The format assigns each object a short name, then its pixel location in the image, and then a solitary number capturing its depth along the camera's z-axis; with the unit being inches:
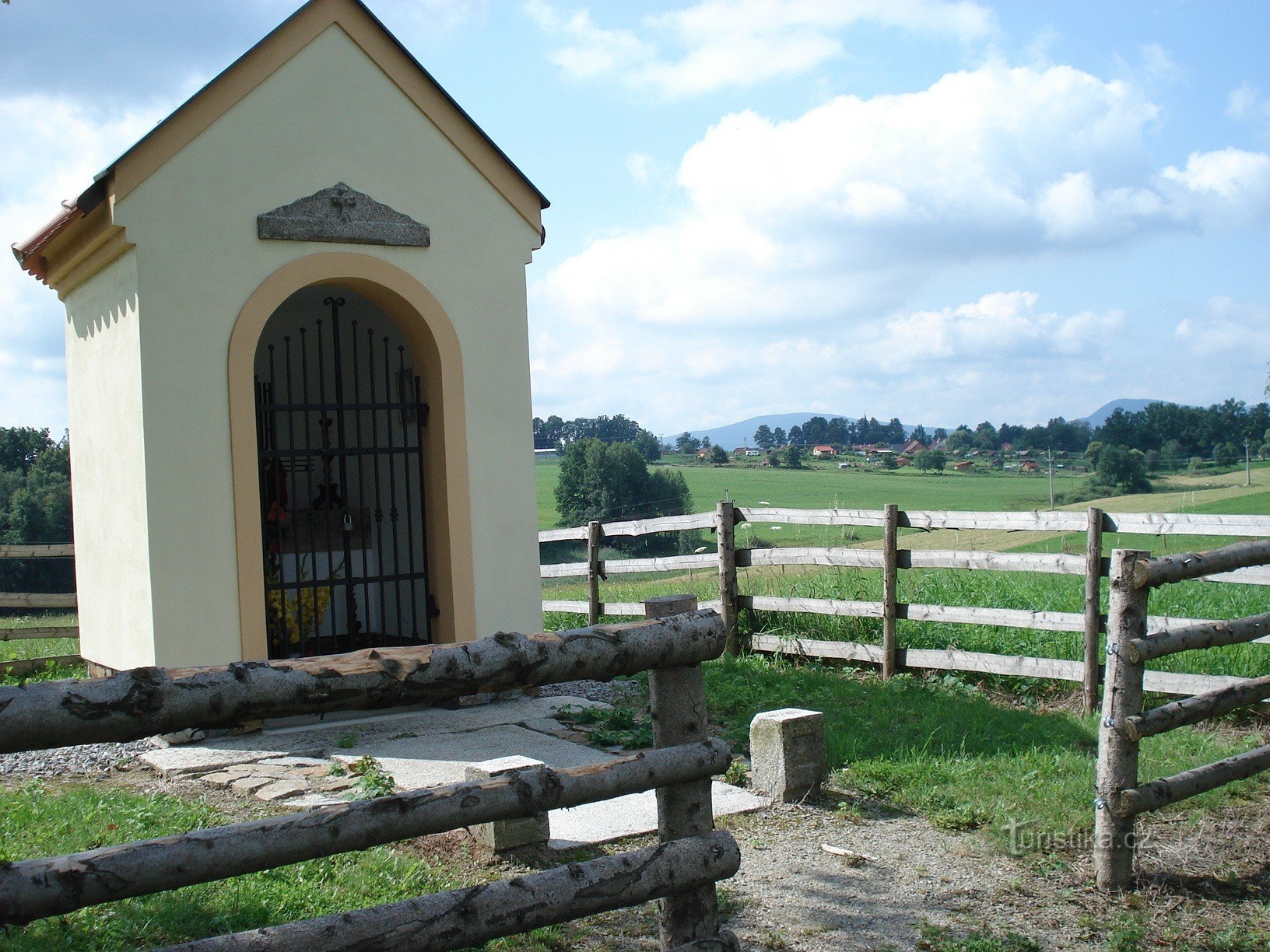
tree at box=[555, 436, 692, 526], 1688.0
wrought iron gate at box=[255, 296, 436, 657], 314.8
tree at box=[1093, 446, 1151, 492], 2049.7
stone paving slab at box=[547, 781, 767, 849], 196.4
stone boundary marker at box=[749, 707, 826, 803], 217.0
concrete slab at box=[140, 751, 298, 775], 246.4
